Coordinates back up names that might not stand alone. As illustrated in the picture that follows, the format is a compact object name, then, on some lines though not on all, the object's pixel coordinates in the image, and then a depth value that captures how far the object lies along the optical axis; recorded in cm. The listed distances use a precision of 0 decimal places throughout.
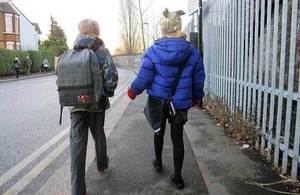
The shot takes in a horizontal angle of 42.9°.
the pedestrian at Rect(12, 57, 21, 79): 3100
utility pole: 991
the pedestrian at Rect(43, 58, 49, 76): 3773
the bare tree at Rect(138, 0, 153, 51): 5016
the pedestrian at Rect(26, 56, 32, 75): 3630
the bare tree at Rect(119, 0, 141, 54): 5191
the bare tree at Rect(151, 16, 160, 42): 5044
